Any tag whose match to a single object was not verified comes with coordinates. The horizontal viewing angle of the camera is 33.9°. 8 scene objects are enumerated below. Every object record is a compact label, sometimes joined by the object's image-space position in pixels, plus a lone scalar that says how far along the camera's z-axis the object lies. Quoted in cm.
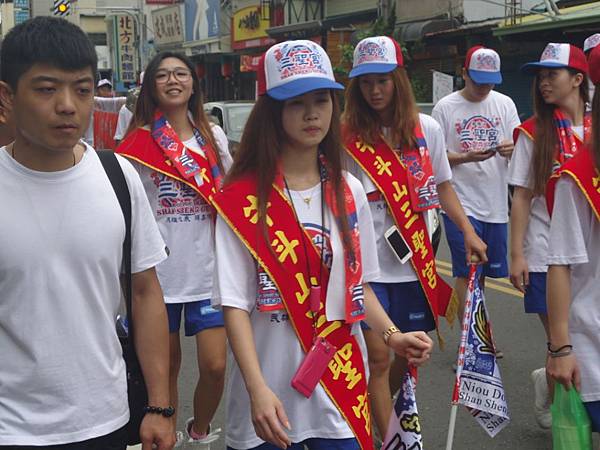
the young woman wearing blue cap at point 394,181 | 468
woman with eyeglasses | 470
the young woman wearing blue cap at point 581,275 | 323
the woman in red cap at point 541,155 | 491
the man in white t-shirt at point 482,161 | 662
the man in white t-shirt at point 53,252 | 253
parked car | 1577
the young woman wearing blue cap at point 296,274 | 309
